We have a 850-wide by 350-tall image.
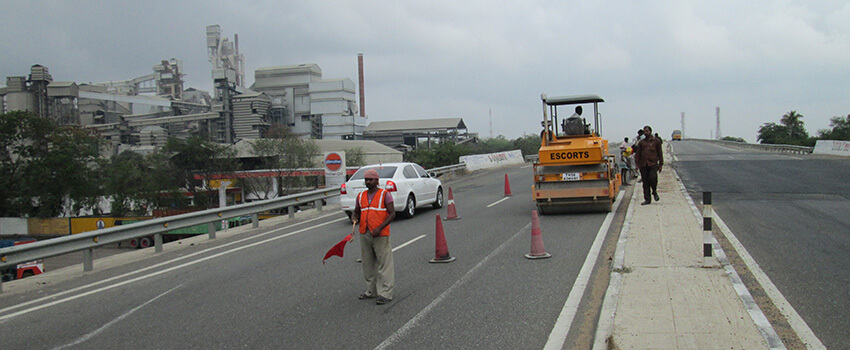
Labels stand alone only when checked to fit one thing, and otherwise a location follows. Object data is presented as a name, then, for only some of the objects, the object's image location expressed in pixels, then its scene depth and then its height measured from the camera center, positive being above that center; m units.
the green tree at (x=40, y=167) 46.78 +0.07
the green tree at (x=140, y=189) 54.25 -2.18
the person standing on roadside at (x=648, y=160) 14.33 -0.17
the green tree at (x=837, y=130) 80.15 +2.80
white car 15.07 -0.75
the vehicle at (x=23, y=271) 24.61 -4.41
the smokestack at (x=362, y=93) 116.00 +13.39
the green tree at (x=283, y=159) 59.88 +0.32
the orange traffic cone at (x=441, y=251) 9.06 -1.44
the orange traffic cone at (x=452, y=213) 14.40 -1.36
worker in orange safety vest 6.82 -0.91
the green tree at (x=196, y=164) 56.22 -0.02
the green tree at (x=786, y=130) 98.77 +3.59
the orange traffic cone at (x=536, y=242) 9.12 -1.35
